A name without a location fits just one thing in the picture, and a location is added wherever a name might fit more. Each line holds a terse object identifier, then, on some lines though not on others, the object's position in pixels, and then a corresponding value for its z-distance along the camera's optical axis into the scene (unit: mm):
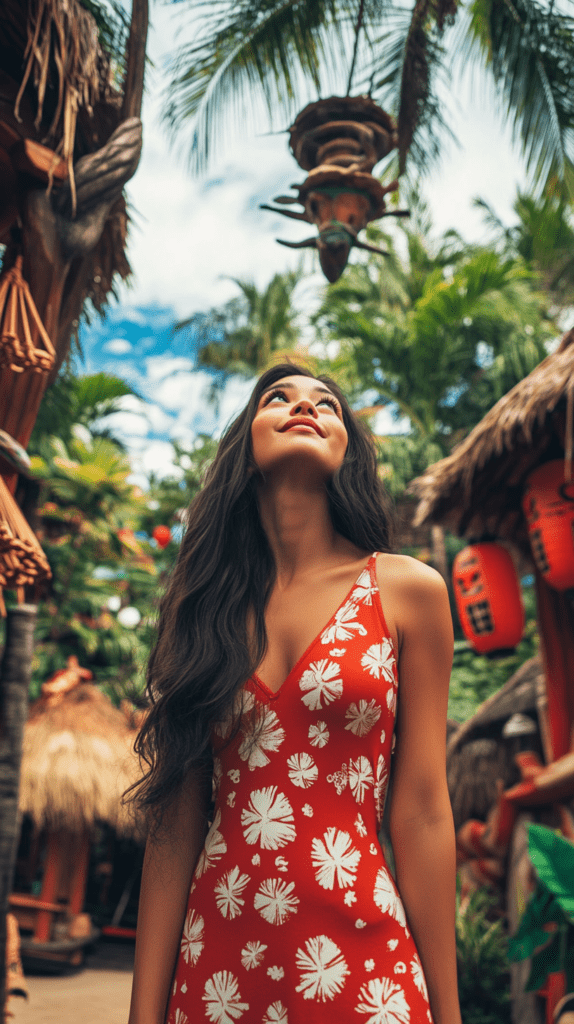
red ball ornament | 10742
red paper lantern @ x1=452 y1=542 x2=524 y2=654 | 5078
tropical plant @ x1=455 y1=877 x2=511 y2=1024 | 6480
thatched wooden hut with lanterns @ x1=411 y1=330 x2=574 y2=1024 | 4484
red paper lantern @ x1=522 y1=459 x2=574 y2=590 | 4289
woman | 1108
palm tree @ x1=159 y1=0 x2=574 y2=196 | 4789
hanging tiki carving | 2947
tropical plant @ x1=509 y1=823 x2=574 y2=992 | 3689
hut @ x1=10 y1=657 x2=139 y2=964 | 8805
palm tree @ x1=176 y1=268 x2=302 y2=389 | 13984
